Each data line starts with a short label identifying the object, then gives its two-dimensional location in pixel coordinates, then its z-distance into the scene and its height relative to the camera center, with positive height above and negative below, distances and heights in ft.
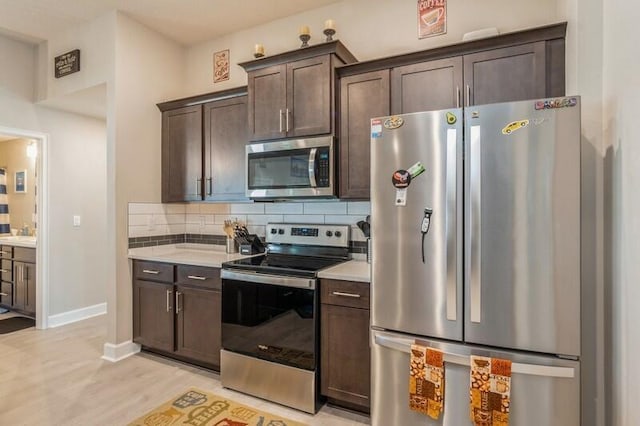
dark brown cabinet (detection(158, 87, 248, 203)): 9.96 +1.92
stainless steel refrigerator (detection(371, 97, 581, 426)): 4.78 -0.63
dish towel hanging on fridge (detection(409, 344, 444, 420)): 5.31 -2.66
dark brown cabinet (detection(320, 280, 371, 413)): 6.93 -2.72
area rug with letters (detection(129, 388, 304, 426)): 6.91 -4.22
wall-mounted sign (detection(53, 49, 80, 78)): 10.89 +4.69
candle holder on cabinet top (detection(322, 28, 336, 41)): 8.34 +4.29
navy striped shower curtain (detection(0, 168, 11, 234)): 15.92 +0.19
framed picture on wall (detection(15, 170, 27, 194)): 15.66 +1.30
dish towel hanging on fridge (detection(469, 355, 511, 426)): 4.89 -2.59
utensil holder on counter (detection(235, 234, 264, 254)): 10.09 -1.00
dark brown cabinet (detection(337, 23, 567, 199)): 6.44 +2.65
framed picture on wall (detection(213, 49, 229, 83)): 11.46 +4.80
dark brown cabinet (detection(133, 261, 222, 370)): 8.84 -2.73
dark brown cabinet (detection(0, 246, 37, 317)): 12.94 -2.66
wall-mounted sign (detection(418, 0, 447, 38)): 8.45 +4.73
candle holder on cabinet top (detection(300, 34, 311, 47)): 8.73 +4.32
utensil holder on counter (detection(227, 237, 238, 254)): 10.54 -1.07
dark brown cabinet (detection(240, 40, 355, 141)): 8.18 +2.93
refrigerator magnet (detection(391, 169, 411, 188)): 5.66 +0.51
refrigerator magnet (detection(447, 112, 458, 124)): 5.38 +1.42
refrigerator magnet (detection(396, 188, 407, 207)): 5.68 +0.21
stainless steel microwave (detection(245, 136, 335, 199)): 8.17 +1.03
